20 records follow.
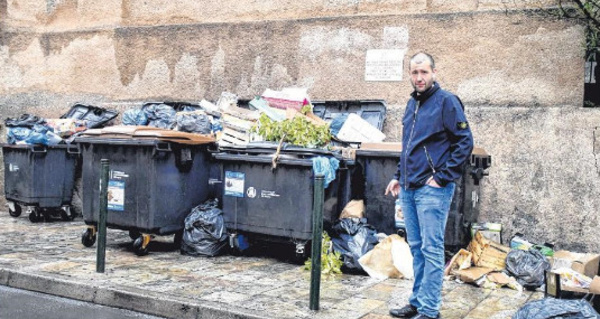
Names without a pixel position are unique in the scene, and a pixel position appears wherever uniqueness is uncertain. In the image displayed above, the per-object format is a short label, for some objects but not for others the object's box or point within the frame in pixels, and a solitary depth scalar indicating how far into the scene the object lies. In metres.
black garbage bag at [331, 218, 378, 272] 5.99
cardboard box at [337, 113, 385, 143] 7.42
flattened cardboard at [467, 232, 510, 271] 5.92
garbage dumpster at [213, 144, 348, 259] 6.11
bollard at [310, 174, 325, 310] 4.53
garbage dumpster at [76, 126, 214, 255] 6.44
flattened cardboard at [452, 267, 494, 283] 5.68
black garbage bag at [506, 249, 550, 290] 5.64
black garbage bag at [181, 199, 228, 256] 6.60
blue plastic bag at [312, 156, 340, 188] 6.04
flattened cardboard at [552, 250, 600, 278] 5.21
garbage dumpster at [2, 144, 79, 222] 8.52
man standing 4.34
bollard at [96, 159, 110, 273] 5.60
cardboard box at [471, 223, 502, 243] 6.67
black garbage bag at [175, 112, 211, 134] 7.40
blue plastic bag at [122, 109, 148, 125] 8.41
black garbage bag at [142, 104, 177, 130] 8.30
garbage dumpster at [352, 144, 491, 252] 6.01
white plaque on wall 8.03
